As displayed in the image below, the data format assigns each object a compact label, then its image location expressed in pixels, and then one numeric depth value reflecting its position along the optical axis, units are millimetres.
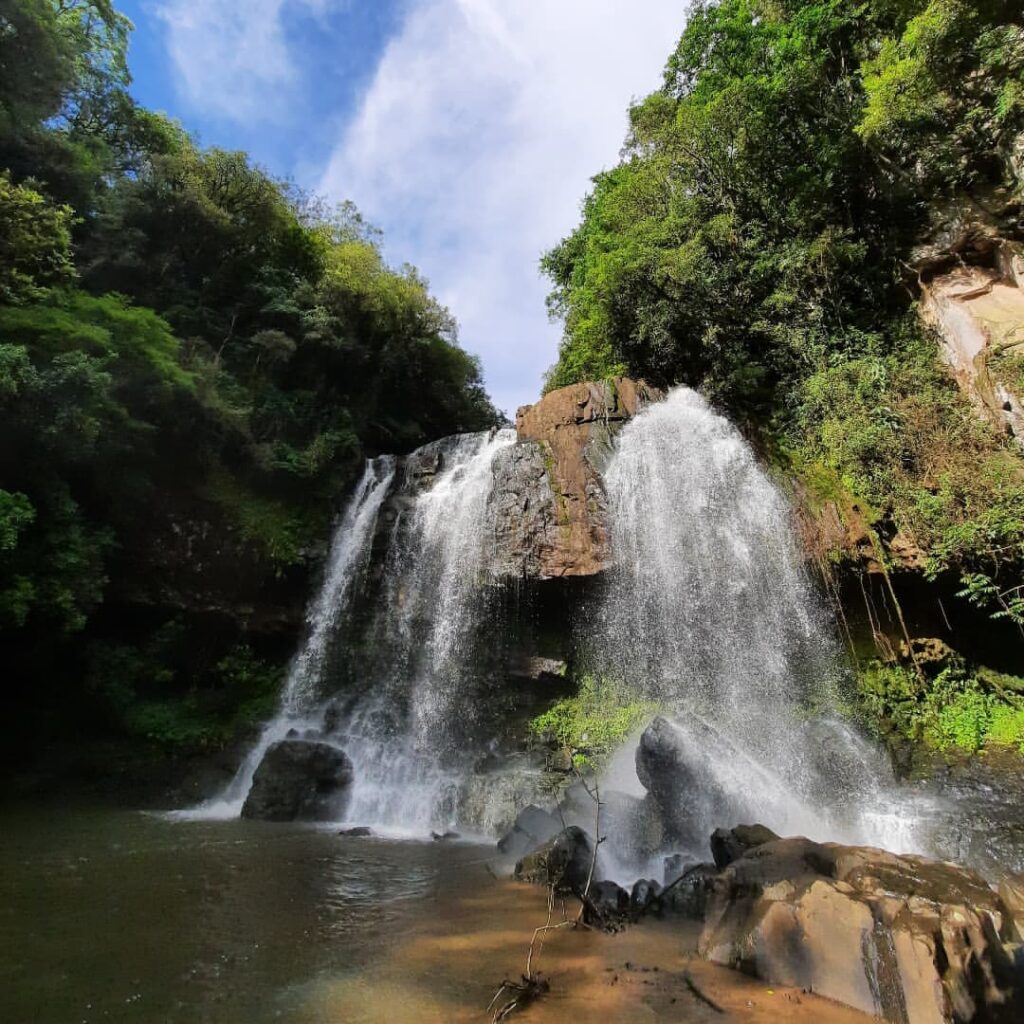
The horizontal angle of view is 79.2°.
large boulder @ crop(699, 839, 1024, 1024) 3656
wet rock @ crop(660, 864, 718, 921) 5508
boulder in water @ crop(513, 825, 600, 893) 5986
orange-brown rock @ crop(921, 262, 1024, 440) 10867
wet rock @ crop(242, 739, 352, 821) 9680
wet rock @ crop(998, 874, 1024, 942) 4611
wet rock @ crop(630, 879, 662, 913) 5485
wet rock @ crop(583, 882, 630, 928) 5055
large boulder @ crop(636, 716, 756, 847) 7406
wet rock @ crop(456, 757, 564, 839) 9281
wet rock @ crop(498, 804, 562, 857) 7309
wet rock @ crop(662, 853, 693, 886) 6234
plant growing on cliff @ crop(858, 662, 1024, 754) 9367
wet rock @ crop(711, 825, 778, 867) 6086
